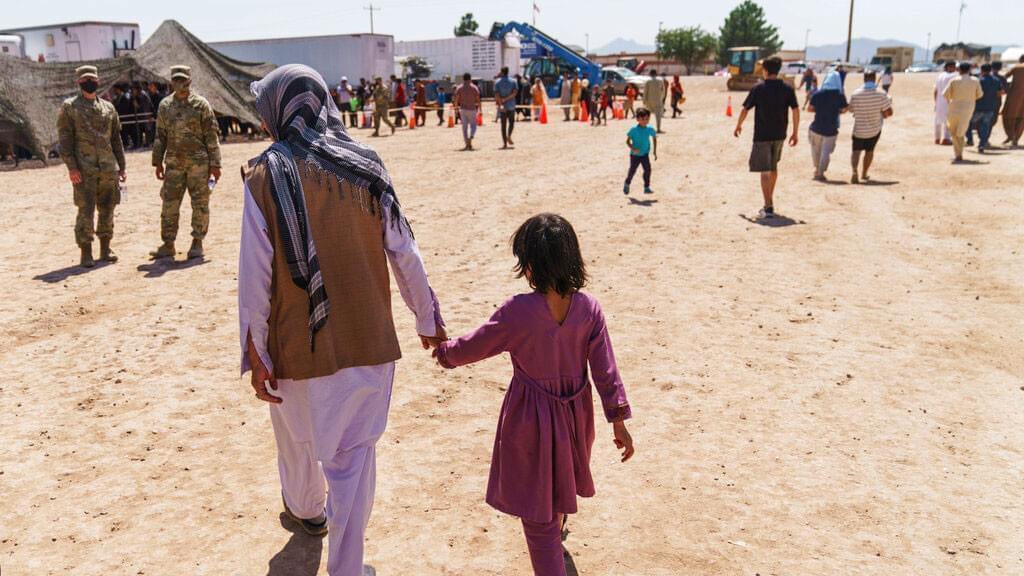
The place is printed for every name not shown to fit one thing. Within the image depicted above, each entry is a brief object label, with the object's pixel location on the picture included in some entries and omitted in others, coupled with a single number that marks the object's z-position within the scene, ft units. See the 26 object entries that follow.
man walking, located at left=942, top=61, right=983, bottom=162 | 47.93
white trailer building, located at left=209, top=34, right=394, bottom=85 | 116.67
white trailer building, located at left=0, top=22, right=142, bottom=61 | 105.40
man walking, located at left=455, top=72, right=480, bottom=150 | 60.64
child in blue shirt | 38.04
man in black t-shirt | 32.27
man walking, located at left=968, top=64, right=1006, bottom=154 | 51.96
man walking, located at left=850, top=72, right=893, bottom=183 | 40.19
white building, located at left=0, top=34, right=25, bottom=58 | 86.94
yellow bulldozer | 148.66
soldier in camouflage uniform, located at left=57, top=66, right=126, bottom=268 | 25.58
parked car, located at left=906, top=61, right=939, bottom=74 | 235.46
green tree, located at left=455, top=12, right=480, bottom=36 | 434.30
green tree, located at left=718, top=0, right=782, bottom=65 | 348.79
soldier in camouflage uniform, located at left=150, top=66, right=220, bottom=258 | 25.55
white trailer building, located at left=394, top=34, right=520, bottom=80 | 141.59
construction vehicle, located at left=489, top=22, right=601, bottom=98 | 127.54
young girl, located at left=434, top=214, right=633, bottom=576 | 9.09
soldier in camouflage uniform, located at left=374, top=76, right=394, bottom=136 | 73.46
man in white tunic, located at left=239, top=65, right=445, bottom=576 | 9.02
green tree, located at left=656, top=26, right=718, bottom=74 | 336.70
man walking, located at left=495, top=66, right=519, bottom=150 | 62.59
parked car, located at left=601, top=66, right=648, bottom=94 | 137.39
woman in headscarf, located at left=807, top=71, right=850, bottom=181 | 39.99
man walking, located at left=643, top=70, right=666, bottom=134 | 64.75
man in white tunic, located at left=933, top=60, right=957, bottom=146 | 54.77
